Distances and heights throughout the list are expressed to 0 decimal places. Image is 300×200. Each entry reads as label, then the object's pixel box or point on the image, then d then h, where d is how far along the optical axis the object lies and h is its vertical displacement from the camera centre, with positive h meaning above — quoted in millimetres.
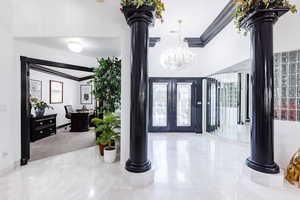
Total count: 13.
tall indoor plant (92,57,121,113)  3633 +388
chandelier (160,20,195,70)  4324 +1215
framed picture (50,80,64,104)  6621 +344
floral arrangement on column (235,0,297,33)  2342 +1457
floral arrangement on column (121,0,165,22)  2311 +1472
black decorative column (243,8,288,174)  2441 +152
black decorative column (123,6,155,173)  2432 +183
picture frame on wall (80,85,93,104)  8258 +197
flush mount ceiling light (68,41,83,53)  3340 +1179
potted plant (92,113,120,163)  3291 -736
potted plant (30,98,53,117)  5246 -218
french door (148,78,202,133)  5992 -210
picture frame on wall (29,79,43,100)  5635 +403
